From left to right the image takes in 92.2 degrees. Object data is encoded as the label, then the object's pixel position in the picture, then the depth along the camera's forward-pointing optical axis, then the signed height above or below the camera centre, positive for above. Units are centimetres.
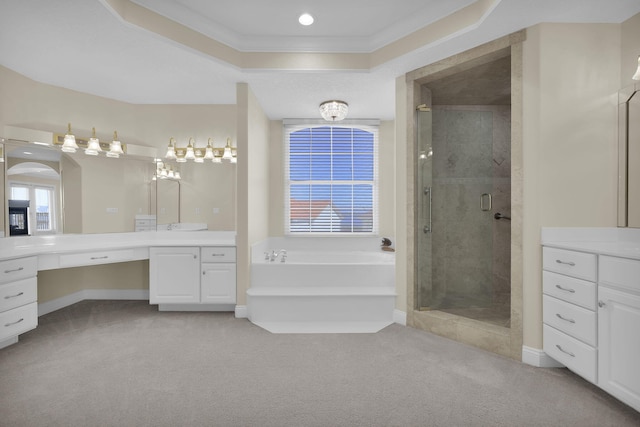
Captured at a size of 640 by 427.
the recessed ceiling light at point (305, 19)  255 +163
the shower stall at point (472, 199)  353 +13
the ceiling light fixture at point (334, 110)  360 +120
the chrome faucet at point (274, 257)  359 -52
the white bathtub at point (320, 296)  300 -83
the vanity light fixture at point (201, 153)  379 +74
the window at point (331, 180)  457 +47
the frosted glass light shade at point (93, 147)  345 +75
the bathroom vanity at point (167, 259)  297 -47
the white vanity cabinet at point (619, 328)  158 -64
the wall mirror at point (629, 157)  207 +36
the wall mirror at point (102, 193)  308 +23
